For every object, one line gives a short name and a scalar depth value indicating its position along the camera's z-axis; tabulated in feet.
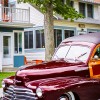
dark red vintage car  25.94
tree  61.41
